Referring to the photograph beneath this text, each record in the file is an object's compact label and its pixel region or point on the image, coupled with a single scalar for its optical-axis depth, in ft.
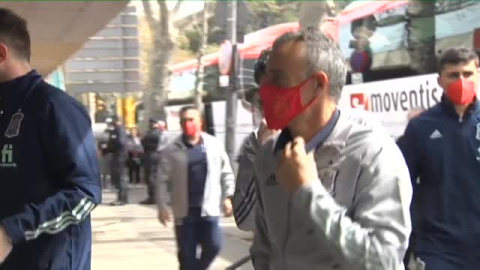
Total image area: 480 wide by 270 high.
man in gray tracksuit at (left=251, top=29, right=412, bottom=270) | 7.85
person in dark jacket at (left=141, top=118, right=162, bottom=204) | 66.95
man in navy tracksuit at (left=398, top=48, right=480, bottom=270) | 14.82
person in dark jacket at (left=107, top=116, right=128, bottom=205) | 67.31
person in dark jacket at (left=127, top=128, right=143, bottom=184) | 85.81
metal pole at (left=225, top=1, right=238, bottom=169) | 53.52
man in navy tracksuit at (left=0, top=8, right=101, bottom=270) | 10.51
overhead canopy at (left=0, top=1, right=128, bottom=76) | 38.47
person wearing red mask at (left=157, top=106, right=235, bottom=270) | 25.72
